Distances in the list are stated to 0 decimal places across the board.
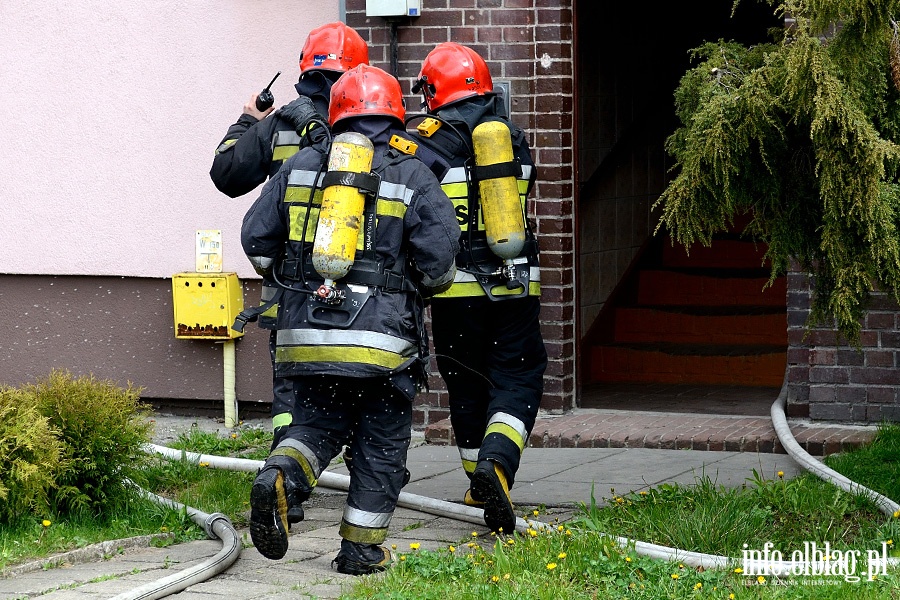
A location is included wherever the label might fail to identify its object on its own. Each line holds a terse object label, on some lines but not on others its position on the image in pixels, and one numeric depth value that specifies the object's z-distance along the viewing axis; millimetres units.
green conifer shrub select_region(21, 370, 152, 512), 11695
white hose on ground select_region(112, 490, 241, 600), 9569
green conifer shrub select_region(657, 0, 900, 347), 8680
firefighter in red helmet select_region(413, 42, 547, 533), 11594
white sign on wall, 17609
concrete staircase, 19469
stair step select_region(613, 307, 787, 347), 20141
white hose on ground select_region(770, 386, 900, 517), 11016
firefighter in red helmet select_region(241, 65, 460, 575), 10102
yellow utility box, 17266
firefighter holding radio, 12086
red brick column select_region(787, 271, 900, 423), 14594
